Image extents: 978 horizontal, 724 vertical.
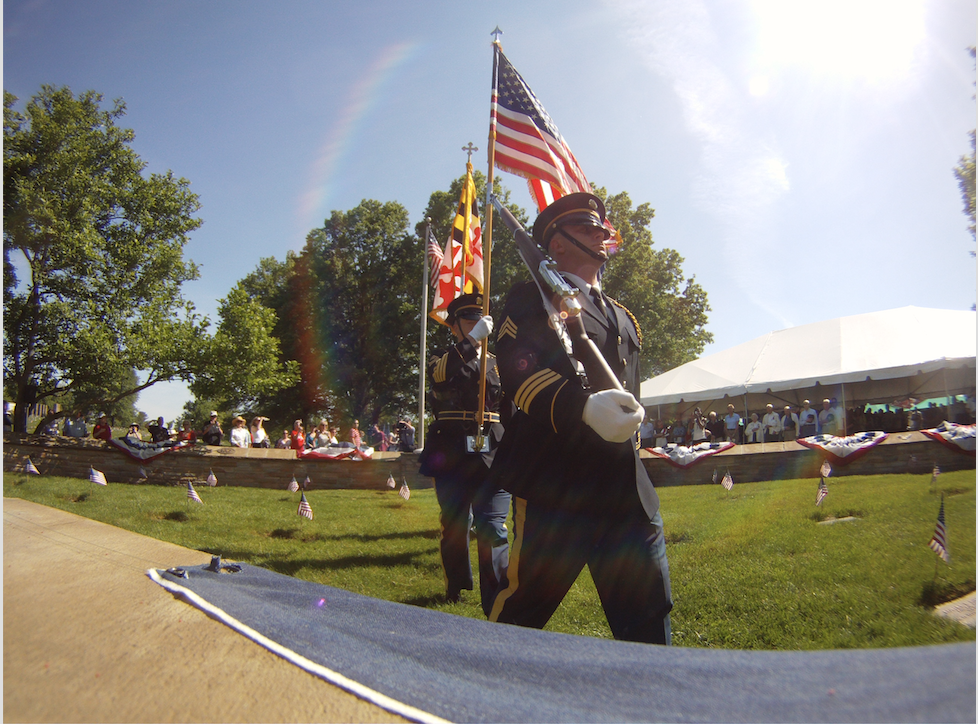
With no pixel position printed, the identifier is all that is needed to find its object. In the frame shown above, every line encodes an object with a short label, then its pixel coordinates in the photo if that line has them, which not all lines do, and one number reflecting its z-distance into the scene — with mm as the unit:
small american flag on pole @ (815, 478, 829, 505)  6336
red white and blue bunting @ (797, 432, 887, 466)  8508
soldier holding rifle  1976
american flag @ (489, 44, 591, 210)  3928
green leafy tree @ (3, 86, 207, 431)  14898
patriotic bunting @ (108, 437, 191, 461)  12930
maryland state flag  6430
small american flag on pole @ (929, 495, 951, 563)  2727
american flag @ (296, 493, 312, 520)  7434
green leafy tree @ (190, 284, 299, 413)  15609
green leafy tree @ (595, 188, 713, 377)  25062
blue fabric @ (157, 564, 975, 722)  876
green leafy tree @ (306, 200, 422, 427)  27359
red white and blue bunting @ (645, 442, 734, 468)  11227
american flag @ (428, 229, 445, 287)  9076
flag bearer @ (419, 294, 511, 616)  4281
